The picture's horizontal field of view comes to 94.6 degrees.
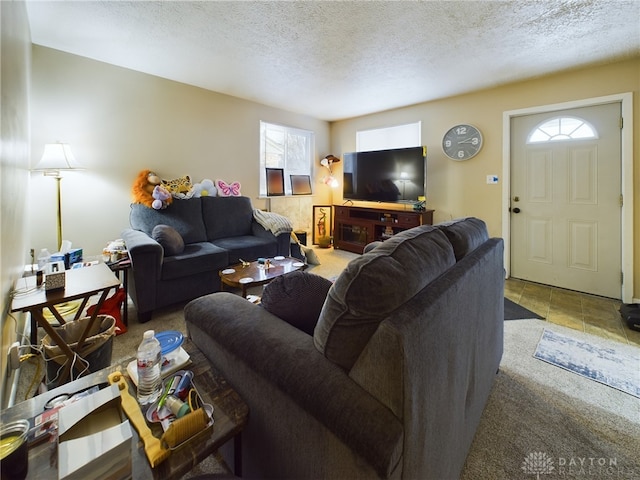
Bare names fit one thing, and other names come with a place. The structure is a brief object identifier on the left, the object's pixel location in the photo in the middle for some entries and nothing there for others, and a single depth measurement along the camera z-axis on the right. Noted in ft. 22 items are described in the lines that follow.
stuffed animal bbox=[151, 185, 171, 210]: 10.37
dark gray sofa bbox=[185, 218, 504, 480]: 2.26
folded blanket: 11.72
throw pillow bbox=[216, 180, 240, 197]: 13.10
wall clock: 12.62
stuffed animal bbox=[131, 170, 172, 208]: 10.60
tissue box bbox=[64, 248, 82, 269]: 7.36
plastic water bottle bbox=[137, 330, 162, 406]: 2.98
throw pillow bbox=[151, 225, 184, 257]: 8.91
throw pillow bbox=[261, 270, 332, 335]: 3.60
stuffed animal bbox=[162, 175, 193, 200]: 11.20
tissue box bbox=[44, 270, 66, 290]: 4.97
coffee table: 7.54
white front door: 10.00
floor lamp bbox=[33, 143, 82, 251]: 8.06
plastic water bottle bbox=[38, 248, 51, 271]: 6.34
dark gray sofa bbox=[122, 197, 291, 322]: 8.10
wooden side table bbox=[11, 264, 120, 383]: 4.63
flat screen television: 13.65
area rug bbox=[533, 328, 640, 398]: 5.87
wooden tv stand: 13.85
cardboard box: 2.02
